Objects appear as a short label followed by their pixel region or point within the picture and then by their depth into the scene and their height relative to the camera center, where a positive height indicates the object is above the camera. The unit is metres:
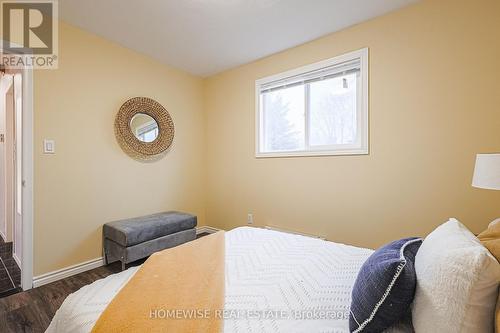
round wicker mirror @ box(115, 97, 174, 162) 2.83 +0.43
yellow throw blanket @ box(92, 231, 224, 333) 0.86 -0.57
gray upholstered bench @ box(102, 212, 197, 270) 2.39 -0.78
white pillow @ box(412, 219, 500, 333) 0.65 -0.37
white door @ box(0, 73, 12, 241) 3.14 +0.06
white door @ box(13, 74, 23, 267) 2.18 +0.03
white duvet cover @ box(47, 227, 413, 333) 0.91 -0.58
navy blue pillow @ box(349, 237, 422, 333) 0.80 -0.45
